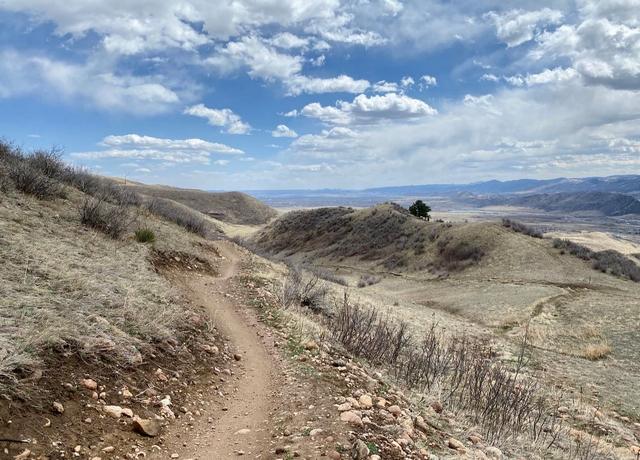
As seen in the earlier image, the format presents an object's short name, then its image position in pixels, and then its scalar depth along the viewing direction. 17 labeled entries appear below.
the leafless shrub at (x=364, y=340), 8.33
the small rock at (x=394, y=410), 5.49
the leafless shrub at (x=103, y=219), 12.45
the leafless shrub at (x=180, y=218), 22.57
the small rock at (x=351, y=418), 4.79
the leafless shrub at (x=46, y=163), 16.10
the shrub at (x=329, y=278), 26.19
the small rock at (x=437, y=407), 6.50
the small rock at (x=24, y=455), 3.48
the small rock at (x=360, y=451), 4.16
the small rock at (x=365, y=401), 5.42
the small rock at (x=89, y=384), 4.70
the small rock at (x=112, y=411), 4.54
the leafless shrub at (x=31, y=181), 12.57
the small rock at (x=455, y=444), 5.23
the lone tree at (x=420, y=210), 58.19
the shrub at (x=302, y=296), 12.06
